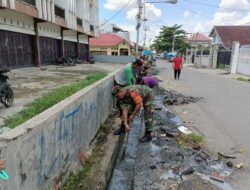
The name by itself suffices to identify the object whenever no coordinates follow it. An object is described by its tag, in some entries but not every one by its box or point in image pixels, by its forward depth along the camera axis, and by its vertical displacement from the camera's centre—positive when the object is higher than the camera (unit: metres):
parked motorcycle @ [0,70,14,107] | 4.70 -0.95
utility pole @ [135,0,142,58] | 19.84 +2.45
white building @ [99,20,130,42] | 52.62 +4.40
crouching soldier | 4.14 -0.98
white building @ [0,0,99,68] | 11.45 +1.00
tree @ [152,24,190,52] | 61.22 +2.82
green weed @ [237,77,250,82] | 16.99 -2.07
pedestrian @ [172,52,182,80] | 14.43 -0.87
